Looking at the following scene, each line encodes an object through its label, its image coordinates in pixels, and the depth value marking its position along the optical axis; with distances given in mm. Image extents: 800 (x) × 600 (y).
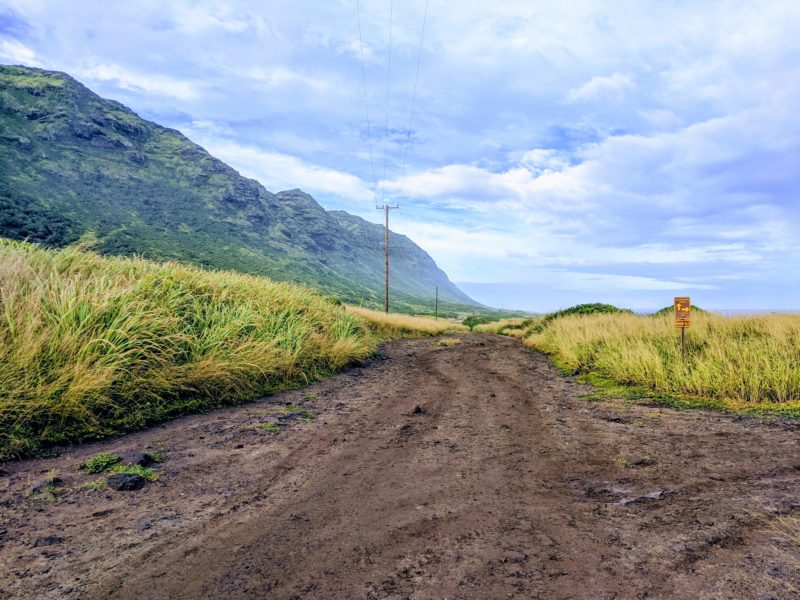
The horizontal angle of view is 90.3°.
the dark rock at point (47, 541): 2553
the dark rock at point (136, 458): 3848
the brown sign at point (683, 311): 8508
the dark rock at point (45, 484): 3276
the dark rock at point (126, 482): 3381
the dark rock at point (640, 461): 3944
